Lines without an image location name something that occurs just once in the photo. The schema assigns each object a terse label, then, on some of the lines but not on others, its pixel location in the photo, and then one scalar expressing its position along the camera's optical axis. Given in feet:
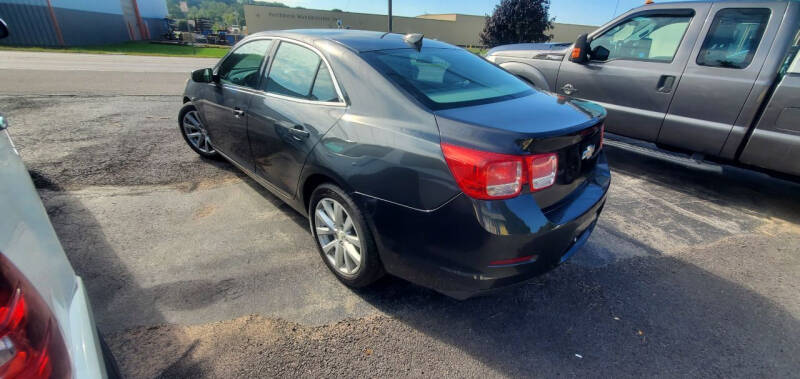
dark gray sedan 5.92
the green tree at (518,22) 87.51
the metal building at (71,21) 74.54
